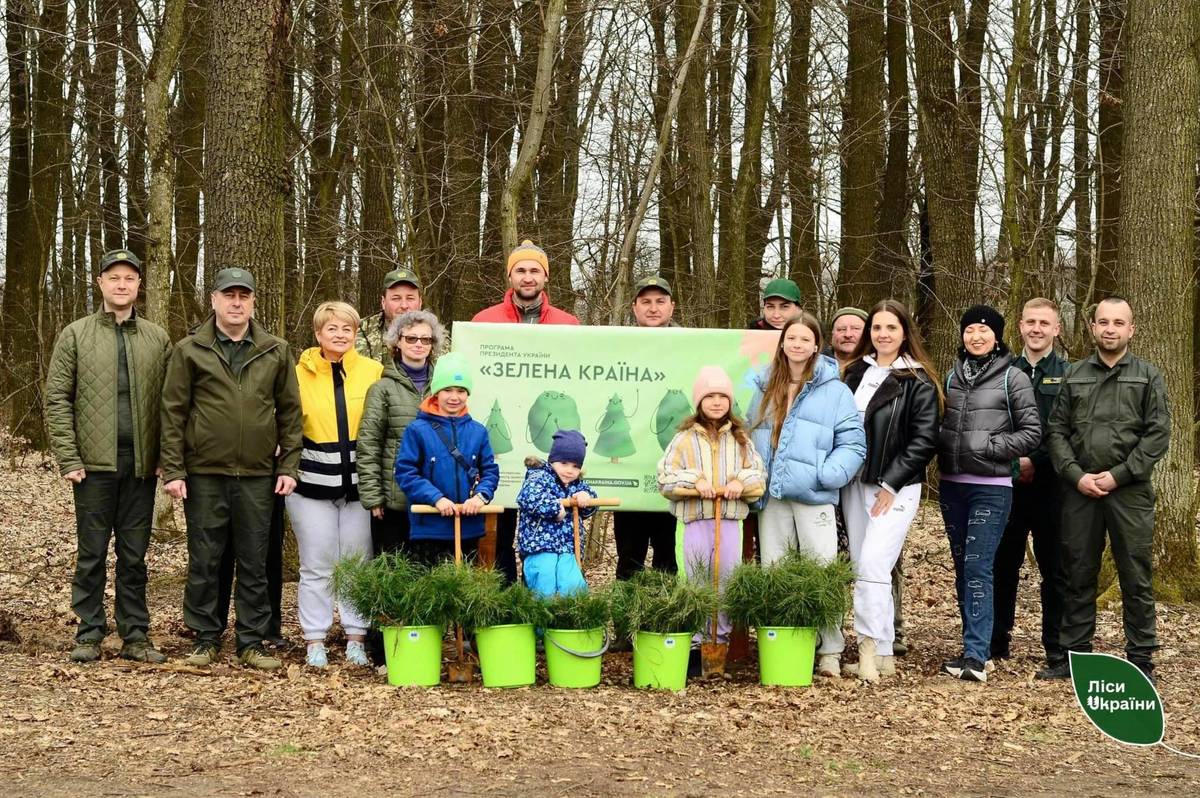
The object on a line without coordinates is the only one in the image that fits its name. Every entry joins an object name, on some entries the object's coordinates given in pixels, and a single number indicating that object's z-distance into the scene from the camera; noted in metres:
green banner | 7.75
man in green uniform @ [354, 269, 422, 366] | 7.97
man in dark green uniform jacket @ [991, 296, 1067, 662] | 7.59
